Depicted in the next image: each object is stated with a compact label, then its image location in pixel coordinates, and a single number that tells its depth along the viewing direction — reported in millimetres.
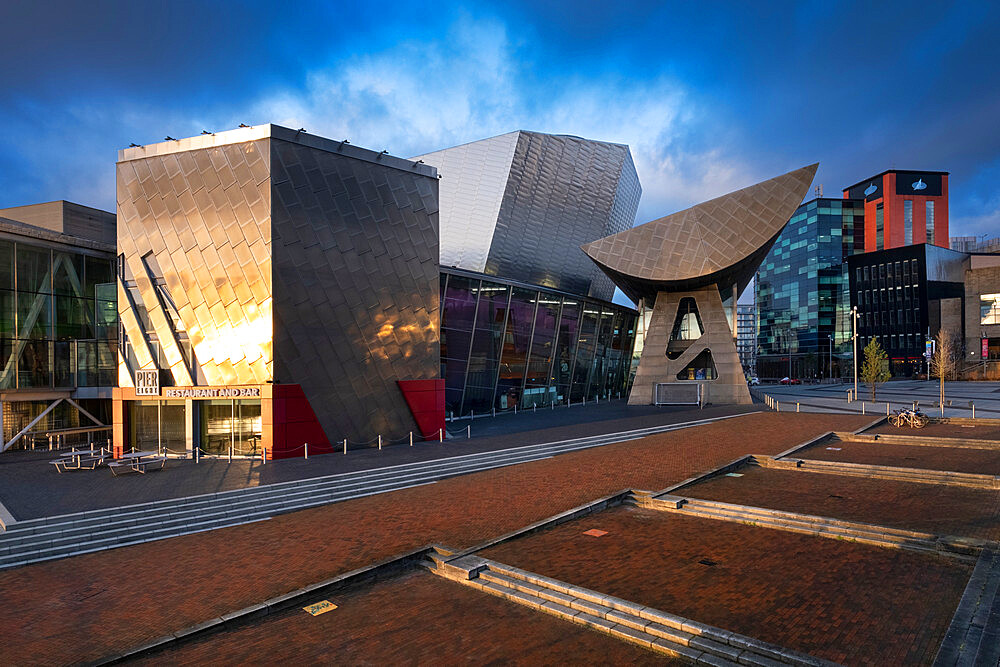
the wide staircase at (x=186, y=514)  11648
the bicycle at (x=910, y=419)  27609
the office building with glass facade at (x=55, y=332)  25984
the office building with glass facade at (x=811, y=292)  111750
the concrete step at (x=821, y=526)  9977
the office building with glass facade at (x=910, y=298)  88812
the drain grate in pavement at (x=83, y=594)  9086
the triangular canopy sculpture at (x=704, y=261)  36562
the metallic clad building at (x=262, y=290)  21719
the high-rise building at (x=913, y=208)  111000
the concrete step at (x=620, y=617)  6816
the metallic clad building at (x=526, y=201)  40469
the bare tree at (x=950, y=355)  74375
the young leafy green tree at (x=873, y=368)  45350
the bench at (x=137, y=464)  19375
